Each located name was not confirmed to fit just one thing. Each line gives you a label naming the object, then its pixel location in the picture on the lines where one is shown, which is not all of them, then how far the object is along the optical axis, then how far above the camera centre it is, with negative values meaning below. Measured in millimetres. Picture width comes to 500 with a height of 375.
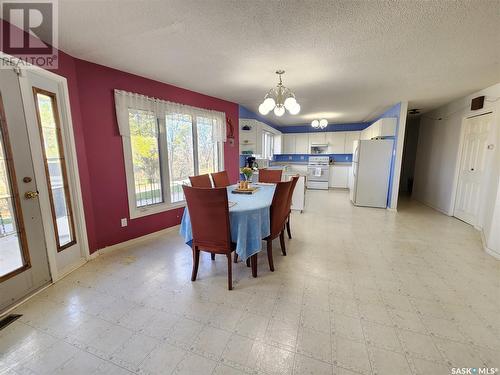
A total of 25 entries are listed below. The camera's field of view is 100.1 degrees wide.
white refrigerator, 4645 -346
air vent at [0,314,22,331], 1515 -1195
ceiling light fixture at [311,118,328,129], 5442 +866
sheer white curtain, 2609 +719
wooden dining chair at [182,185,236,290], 1758 -563
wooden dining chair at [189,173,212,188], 2729 -324
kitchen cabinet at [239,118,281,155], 4742 +493
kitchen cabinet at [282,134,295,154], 7918 +509
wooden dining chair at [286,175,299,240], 2448 -406
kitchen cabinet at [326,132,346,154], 7348 +510
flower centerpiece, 2986 -215
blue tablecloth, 1892 -645
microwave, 7664 +275
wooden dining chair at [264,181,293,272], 2154 -569
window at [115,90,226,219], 2779 +167
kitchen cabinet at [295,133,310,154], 7746 +501
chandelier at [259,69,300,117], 2414 +612
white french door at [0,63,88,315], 1663 -252
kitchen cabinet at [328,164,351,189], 7176 -665
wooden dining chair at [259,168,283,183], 3672 -323
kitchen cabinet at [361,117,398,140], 4473 +631
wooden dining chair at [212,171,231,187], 3162 -340
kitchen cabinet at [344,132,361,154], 7266 +566
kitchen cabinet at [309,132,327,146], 7520 +646
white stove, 7039 -522
